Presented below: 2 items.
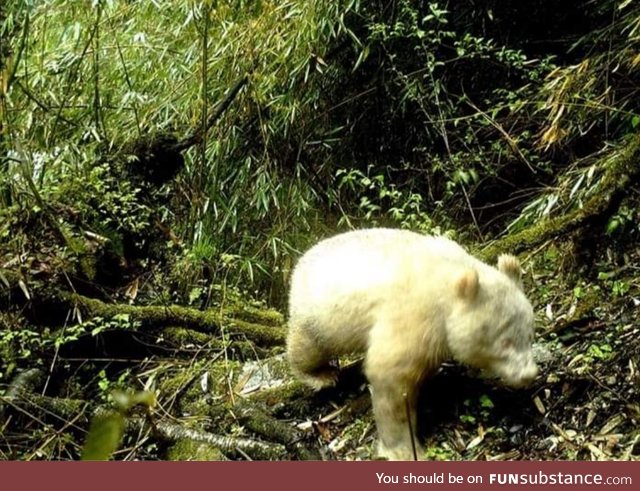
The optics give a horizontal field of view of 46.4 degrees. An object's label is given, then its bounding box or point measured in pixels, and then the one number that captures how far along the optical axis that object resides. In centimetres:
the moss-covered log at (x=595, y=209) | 436
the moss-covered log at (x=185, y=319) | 481
